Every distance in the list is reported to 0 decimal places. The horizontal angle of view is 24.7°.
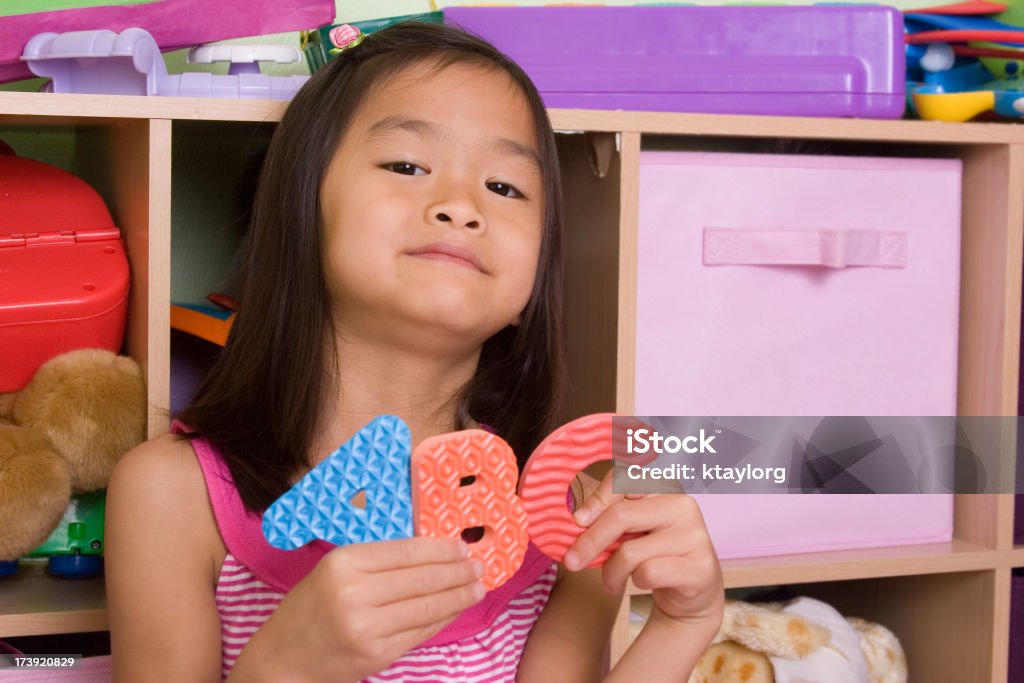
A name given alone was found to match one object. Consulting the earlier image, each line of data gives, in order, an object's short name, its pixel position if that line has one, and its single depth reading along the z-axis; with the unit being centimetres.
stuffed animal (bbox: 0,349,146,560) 160
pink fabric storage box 173
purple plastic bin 172
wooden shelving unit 162
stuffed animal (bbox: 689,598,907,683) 177
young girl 151
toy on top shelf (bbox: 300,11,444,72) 169
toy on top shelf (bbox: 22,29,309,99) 161
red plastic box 162
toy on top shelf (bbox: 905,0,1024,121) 182
